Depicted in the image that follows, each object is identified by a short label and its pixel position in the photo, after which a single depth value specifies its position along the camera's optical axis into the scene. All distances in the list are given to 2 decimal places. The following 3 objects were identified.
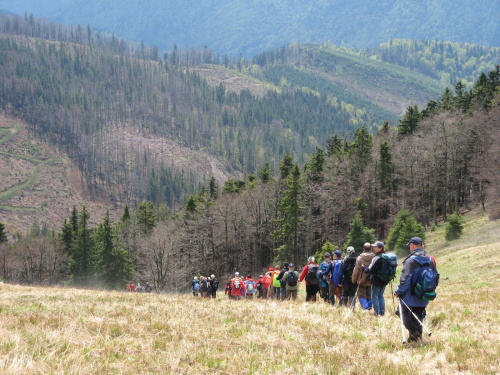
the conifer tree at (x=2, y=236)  75.19
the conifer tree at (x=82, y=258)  68.62
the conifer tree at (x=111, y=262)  64.88
